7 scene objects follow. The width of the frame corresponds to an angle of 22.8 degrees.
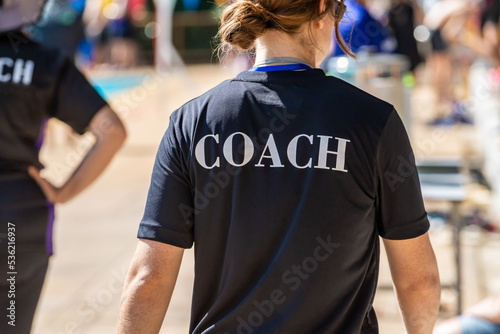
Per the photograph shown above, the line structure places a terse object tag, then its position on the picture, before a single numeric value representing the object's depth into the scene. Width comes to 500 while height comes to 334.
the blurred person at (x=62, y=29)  14.62
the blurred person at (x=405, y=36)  14.38
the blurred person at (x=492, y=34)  12.80
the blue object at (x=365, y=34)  9.25
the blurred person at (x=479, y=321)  3.77
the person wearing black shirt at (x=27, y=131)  3.83
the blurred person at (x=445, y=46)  16.33
